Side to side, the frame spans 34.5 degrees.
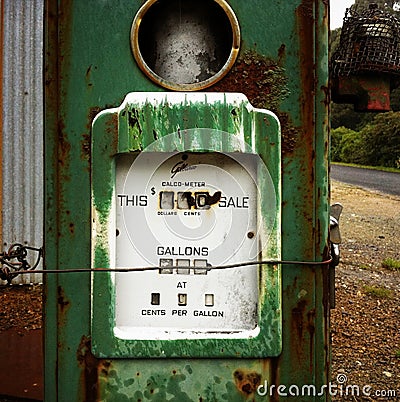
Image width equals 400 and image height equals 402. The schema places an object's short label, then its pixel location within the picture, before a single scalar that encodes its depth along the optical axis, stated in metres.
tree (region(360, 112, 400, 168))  21.23
